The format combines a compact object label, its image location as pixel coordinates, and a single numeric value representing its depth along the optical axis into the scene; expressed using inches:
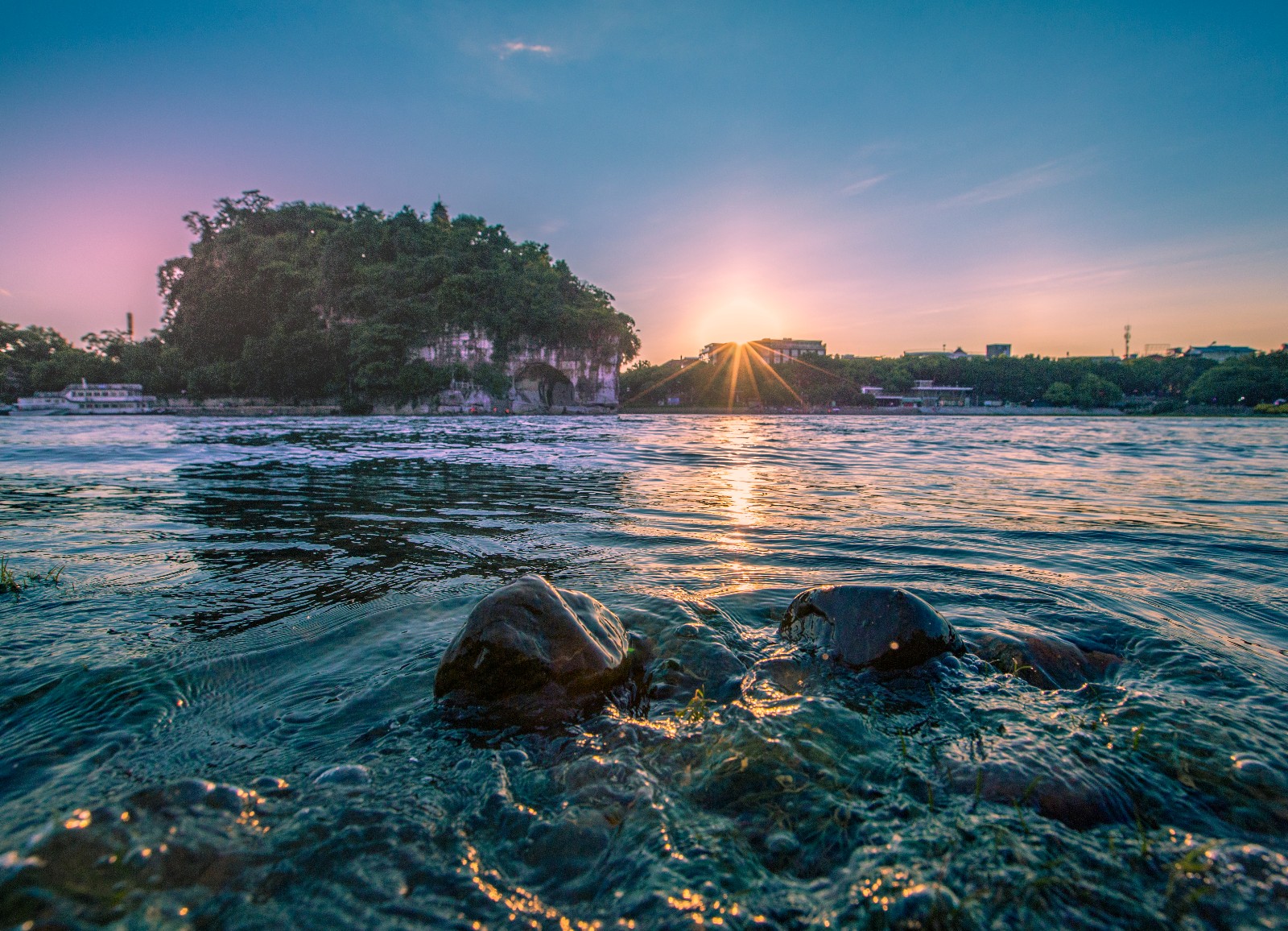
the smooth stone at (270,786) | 72.4
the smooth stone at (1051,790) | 70.7
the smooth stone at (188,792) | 69.2
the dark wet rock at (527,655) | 97.0
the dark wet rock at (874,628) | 110.9
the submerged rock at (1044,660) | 108.1
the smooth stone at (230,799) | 68.9
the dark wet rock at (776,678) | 102.3
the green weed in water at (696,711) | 92.7
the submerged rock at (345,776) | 75.0
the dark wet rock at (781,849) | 63.7
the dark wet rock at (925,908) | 54.8
